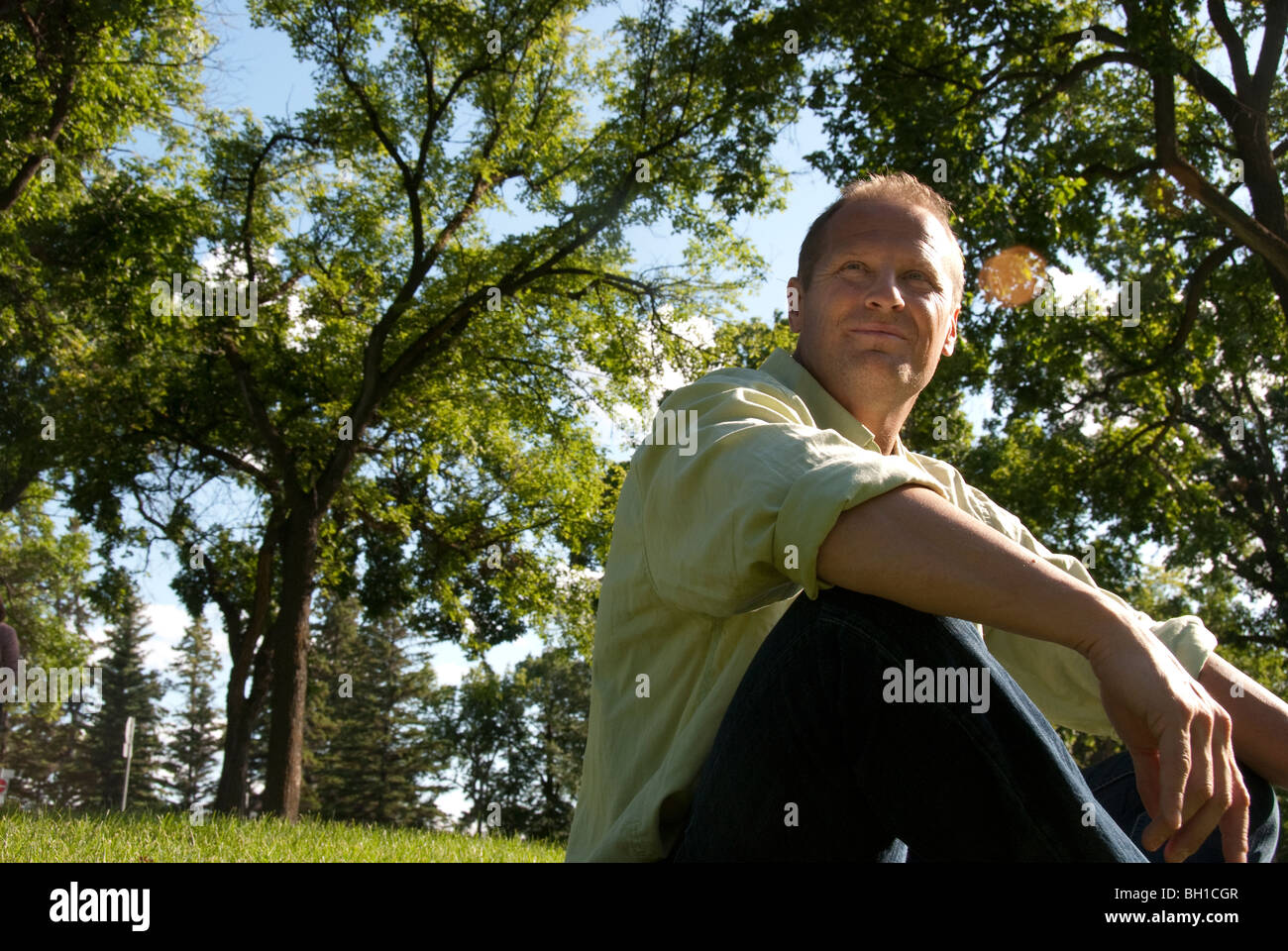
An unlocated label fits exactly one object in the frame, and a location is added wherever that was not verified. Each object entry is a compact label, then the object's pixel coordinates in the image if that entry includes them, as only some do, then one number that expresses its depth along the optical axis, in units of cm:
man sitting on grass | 142
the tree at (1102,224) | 1222
